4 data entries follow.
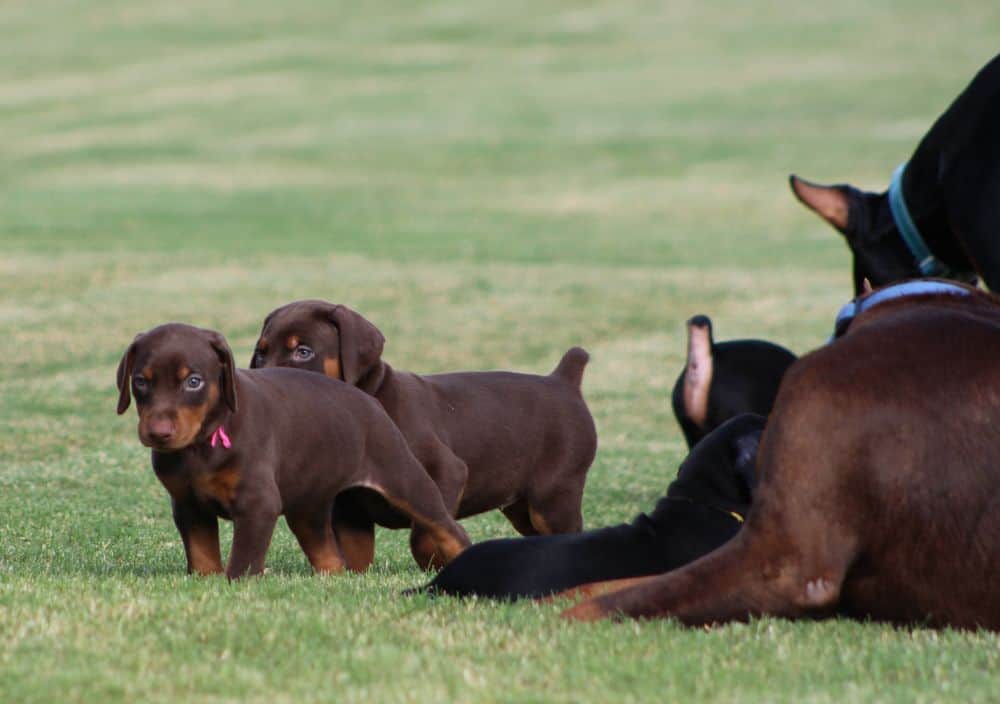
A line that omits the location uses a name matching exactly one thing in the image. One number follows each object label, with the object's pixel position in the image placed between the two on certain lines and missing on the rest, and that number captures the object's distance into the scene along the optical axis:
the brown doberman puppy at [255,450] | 11.70
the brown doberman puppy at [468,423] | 14.49
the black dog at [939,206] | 15.68
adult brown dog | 8.79
